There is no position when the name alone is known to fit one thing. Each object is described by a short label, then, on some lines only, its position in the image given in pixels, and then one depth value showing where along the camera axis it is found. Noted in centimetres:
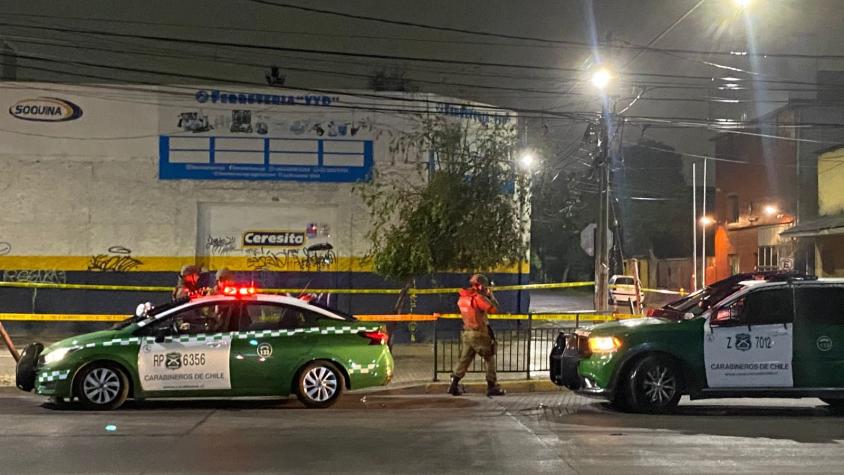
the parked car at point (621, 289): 3153
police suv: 957
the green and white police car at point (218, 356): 960
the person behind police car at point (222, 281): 1080
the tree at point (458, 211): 1416
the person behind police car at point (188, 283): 1252
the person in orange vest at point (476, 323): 1099
